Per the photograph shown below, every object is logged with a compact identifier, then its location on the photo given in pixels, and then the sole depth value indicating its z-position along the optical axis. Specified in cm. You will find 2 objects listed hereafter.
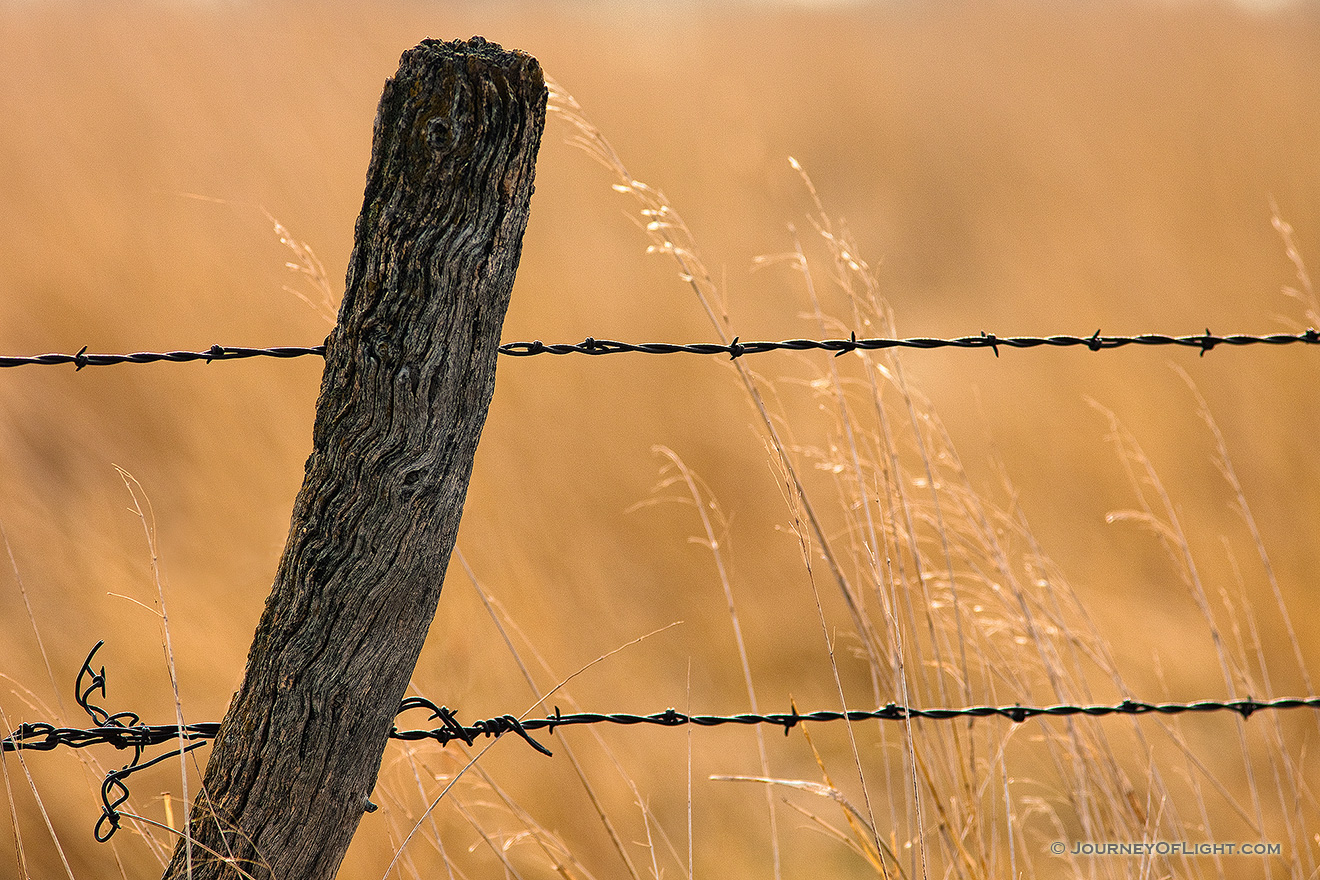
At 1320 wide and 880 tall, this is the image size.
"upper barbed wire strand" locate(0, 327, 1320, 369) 1009
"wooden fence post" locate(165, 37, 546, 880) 986
